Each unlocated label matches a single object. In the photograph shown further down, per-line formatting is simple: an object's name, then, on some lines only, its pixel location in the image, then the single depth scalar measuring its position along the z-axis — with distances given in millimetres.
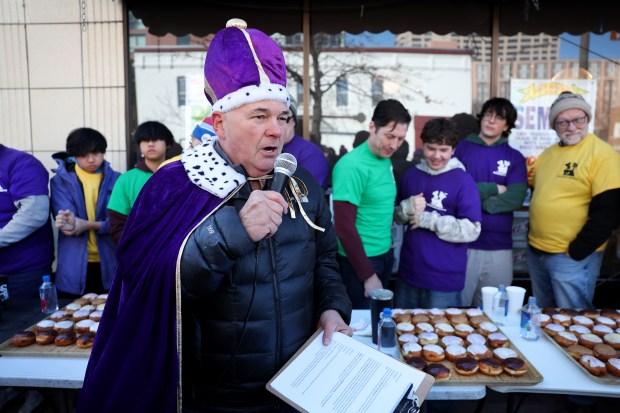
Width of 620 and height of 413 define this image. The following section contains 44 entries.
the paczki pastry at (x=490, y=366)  2084
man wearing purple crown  1335
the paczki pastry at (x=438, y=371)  2049
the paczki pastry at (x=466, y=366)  2098
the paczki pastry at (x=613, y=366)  2094
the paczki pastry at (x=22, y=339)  2344
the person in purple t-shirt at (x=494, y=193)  3654
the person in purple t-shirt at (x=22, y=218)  3274
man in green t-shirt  3043
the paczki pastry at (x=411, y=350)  2271
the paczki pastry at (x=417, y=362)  2116
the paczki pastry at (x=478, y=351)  2258
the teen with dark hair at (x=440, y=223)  3068
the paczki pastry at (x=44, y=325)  2476
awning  5031
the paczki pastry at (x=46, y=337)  2359
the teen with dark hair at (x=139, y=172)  3490
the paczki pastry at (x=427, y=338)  2402
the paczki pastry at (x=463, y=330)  2514
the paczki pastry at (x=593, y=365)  2119
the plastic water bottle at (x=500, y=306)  2801
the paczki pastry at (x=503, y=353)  2217
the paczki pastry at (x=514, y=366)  2072
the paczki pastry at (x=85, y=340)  2342
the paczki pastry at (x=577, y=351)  2275
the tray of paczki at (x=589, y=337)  2133
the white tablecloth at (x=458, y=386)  2029
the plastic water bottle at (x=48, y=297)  2859
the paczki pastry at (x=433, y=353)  2234
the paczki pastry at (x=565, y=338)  2404
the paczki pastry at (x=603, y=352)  2212
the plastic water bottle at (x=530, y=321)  2520
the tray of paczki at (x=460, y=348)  2078
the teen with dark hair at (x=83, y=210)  3656
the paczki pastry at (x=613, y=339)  2376
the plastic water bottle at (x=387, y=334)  2324
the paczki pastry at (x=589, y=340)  2383
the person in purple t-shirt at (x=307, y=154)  3598
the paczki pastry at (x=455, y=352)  2235
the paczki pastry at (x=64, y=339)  2363
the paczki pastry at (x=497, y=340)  2377
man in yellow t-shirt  3240
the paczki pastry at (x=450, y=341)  2354
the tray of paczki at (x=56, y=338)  2293
